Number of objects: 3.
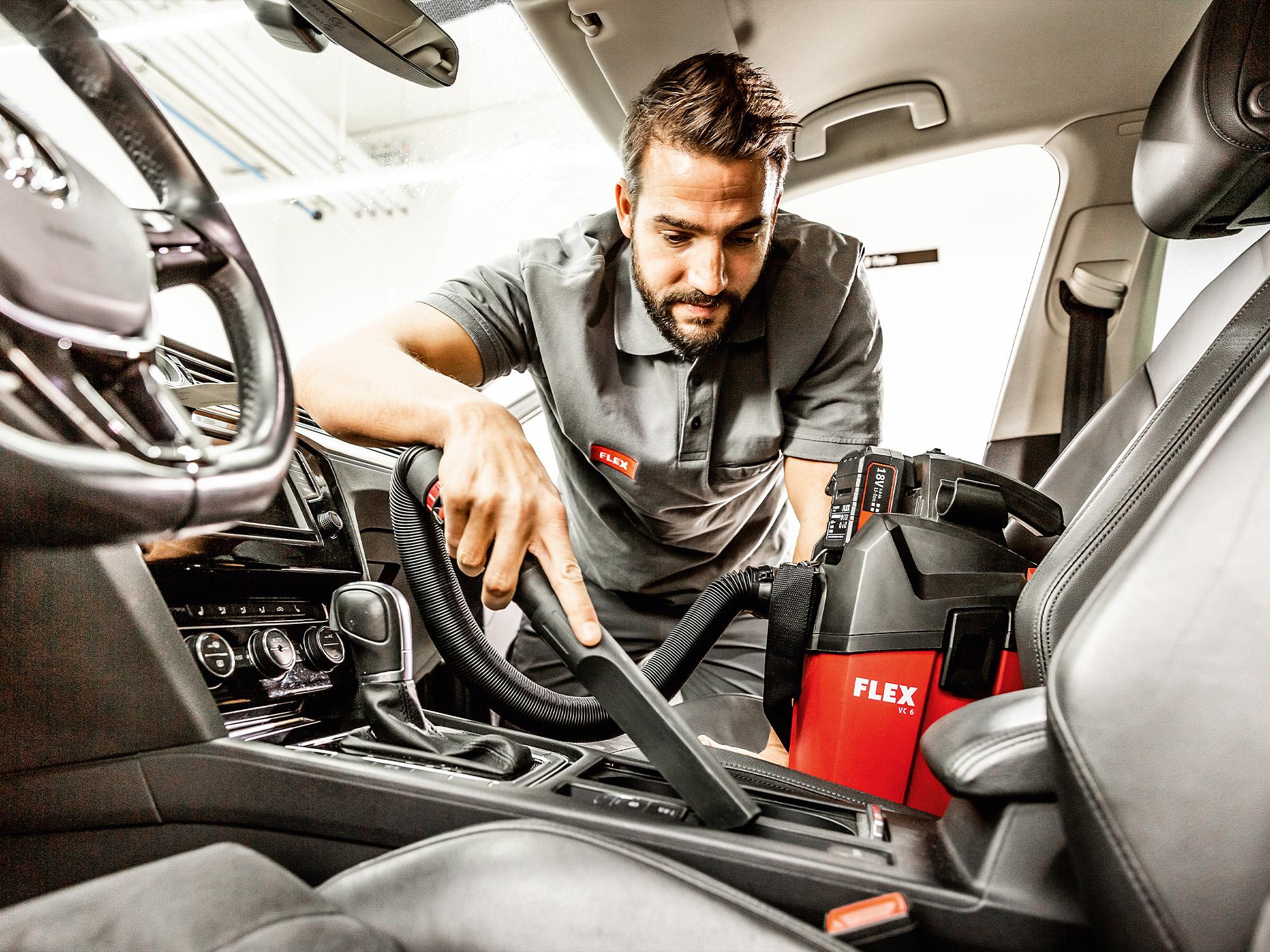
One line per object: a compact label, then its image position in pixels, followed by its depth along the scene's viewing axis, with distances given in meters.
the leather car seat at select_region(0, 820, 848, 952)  0.48
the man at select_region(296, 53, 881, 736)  1.31
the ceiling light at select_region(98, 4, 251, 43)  1.51
